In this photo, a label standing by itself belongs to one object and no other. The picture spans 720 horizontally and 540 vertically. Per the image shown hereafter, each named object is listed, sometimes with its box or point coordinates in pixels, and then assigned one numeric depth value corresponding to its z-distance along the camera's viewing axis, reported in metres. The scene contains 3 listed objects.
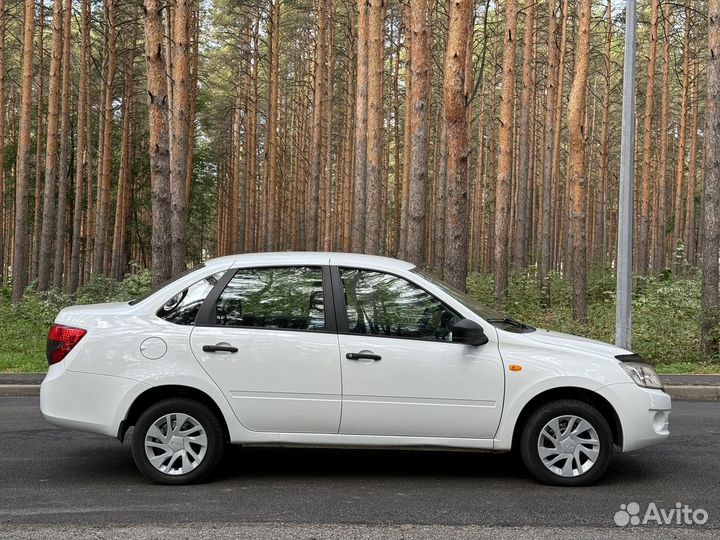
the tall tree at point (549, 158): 25.92
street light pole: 11.10
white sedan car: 5.86
